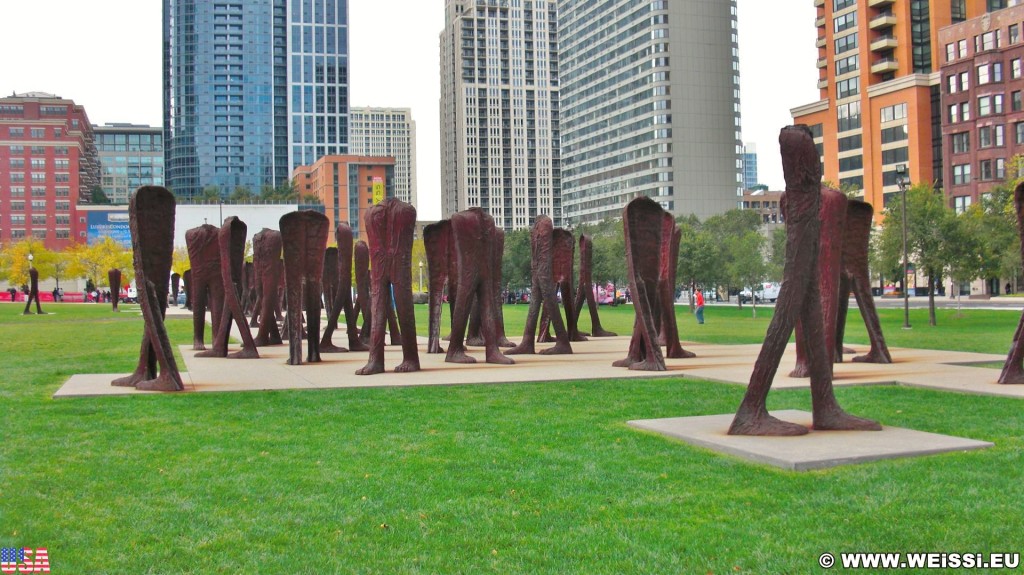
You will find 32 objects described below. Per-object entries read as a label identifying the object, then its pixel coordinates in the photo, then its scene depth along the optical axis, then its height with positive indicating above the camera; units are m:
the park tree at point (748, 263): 55.84 +2.46
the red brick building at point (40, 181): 122.06 +17.77
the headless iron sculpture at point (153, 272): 13.02 +0.58
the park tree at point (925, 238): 33.06 +2.32
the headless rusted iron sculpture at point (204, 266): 19.27 +0.96
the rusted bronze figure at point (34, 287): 42.00 +1.28
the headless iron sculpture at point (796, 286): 8.67 +0.16
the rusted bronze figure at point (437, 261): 20.20 +1.05
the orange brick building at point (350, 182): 147.12 +20.51
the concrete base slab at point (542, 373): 13.34 -1.10
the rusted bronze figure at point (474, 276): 17.52 +0.60
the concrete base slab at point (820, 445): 7.42 -1.24
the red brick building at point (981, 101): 66.69 +14.89
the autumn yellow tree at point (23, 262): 83.31 +4.89
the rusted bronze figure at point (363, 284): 21.88 +0.60
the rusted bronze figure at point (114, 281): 47.96 +1.68
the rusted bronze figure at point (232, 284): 18.30 +0.56
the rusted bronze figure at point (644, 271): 15.47 +0.58
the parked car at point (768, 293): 70.56 +0.79
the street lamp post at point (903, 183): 29.13 +3.72
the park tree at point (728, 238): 58.02 +5.11
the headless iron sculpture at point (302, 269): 17.89 +0.81
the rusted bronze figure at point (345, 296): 20.78 +0.31
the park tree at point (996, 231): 33.75 +2.93
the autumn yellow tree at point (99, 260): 85.62 +5.04
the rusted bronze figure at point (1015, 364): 12.48 -0.88
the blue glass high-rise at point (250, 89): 176.62 +44.07
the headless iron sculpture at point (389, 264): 15.59 +0.76
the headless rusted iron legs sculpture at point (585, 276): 24.28 +0.80
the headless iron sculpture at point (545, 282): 20.00 +0.53
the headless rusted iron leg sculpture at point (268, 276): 22.05 +0.83
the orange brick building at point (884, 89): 77.56 +18.49
